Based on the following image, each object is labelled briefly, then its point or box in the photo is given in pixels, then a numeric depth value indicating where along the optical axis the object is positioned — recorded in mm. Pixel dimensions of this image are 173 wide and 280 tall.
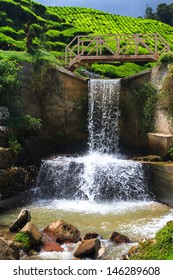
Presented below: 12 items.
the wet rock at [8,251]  7082
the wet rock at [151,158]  15222
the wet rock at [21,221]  9707
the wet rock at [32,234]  8781
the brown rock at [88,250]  8234
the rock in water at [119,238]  9070
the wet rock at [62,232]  9219
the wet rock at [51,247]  8727
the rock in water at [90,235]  9205
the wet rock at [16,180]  13569
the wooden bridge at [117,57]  19547
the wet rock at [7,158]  13716
